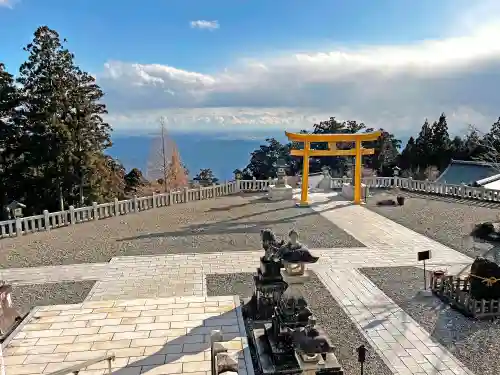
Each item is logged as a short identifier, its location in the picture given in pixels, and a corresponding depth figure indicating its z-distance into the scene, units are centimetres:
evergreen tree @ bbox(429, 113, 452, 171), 3172
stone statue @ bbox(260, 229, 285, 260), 694
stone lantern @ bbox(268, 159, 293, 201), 2067
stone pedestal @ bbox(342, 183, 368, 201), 2022
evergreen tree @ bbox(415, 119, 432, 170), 3228
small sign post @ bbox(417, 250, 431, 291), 870
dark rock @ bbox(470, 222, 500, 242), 1295
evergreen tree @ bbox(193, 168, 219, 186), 3547
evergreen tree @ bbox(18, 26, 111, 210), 1911
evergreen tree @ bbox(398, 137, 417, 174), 3281
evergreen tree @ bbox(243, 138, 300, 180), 3381
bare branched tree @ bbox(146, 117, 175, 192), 3419
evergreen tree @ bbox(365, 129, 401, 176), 3381
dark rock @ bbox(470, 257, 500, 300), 768
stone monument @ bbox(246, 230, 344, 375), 557
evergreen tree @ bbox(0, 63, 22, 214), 1944
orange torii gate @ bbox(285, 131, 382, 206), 1861
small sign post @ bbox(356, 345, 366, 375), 507
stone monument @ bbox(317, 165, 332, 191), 2362
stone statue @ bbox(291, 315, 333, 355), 506
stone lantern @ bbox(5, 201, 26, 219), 1432
